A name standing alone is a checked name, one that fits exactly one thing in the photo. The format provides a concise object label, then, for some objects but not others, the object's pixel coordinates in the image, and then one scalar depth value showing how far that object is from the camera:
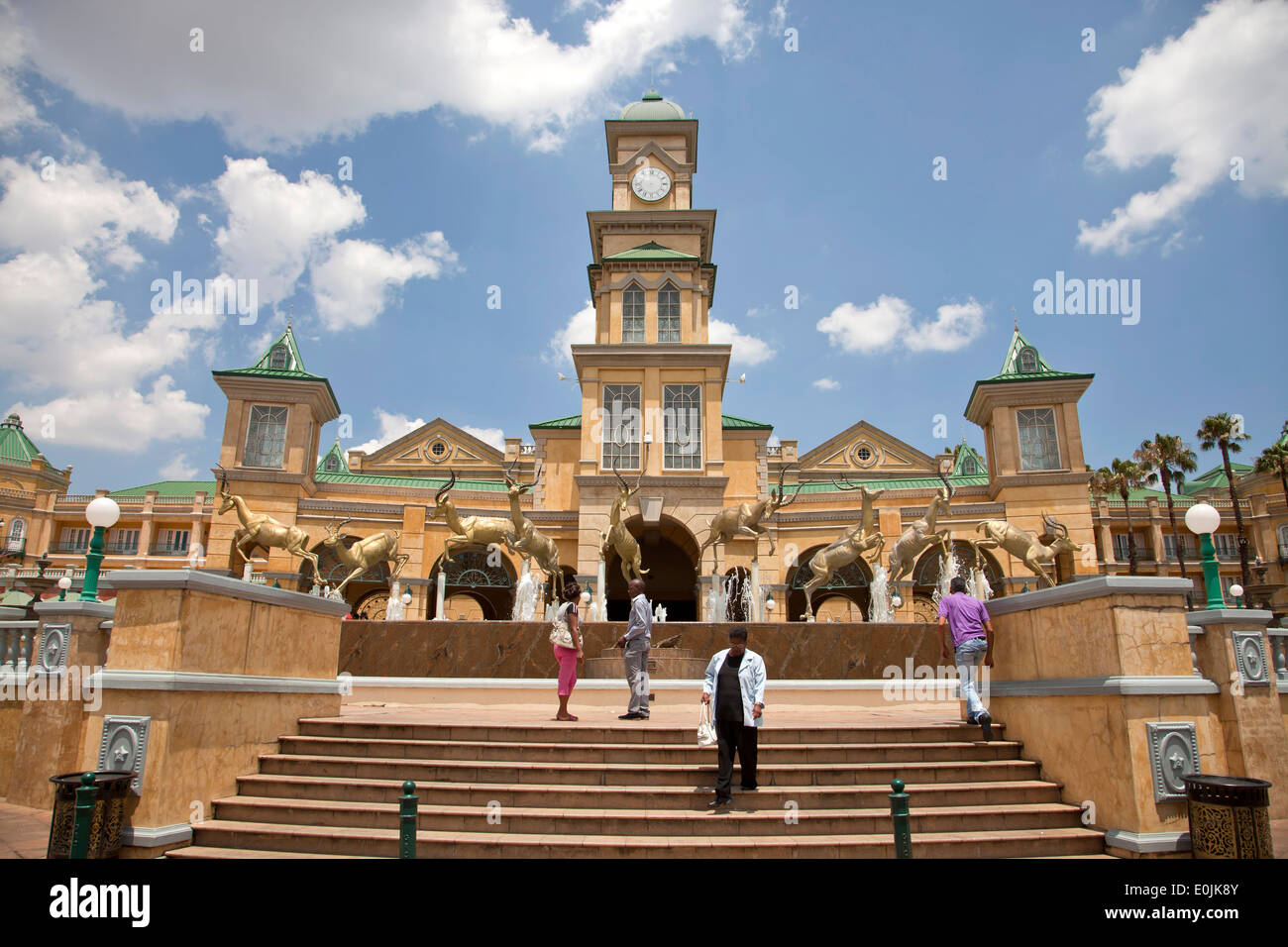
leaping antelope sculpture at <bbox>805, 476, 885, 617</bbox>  21.66
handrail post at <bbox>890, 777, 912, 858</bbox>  6.05
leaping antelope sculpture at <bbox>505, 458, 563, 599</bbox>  21.23
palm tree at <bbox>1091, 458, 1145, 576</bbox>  46.84
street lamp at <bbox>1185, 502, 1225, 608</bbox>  8.79
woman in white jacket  7.50
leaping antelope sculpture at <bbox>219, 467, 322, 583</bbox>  23.45
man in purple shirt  9.07
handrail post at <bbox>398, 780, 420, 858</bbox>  6.04
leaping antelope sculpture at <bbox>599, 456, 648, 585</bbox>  21.14
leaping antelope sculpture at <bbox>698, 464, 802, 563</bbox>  21.91
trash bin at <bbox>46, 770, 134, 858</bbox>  6.45
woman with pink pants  10.46
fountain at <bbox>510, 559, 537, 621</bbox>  24.19
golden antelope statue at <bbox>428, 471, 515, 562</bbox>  22.09
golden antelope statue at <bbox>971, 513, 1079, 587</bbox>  23.81
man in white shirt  10.71
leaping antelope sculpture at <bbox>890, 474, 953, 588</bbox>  22.00
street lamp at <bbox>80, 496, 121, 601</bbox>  9.05
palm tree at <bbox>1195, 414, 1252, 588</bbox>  42.72
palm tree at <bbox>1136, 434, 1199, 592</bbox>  45.72
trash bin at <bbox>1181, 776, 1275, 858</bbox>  6.15
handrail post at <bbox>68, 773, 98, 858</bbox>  6.30
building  31.33
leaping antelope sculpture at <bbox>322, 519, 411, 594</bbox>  22.67
